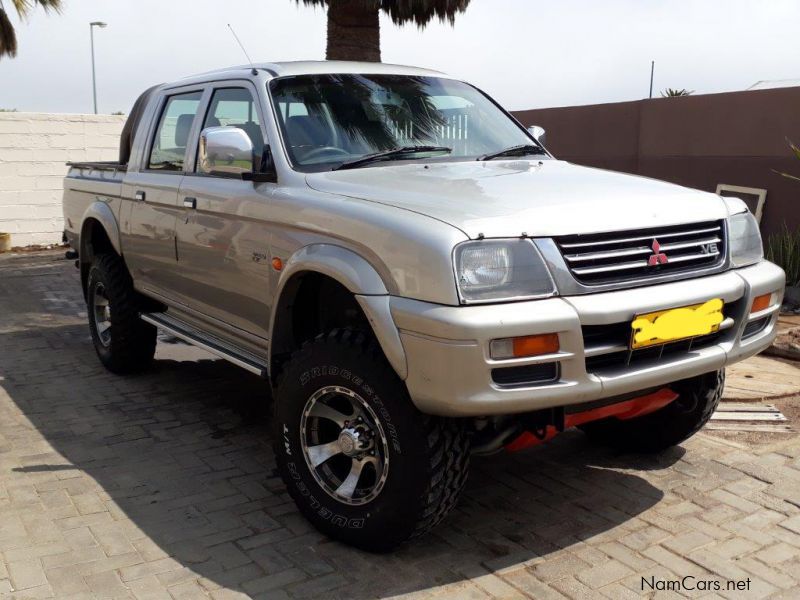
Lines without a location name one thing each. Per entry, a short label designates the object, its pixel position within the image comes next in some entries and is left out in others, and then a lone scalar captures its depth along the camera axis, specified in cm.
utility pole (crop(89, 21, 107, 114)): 3691
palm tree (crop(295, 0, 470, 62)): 1093
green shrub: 837
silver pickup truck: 312
